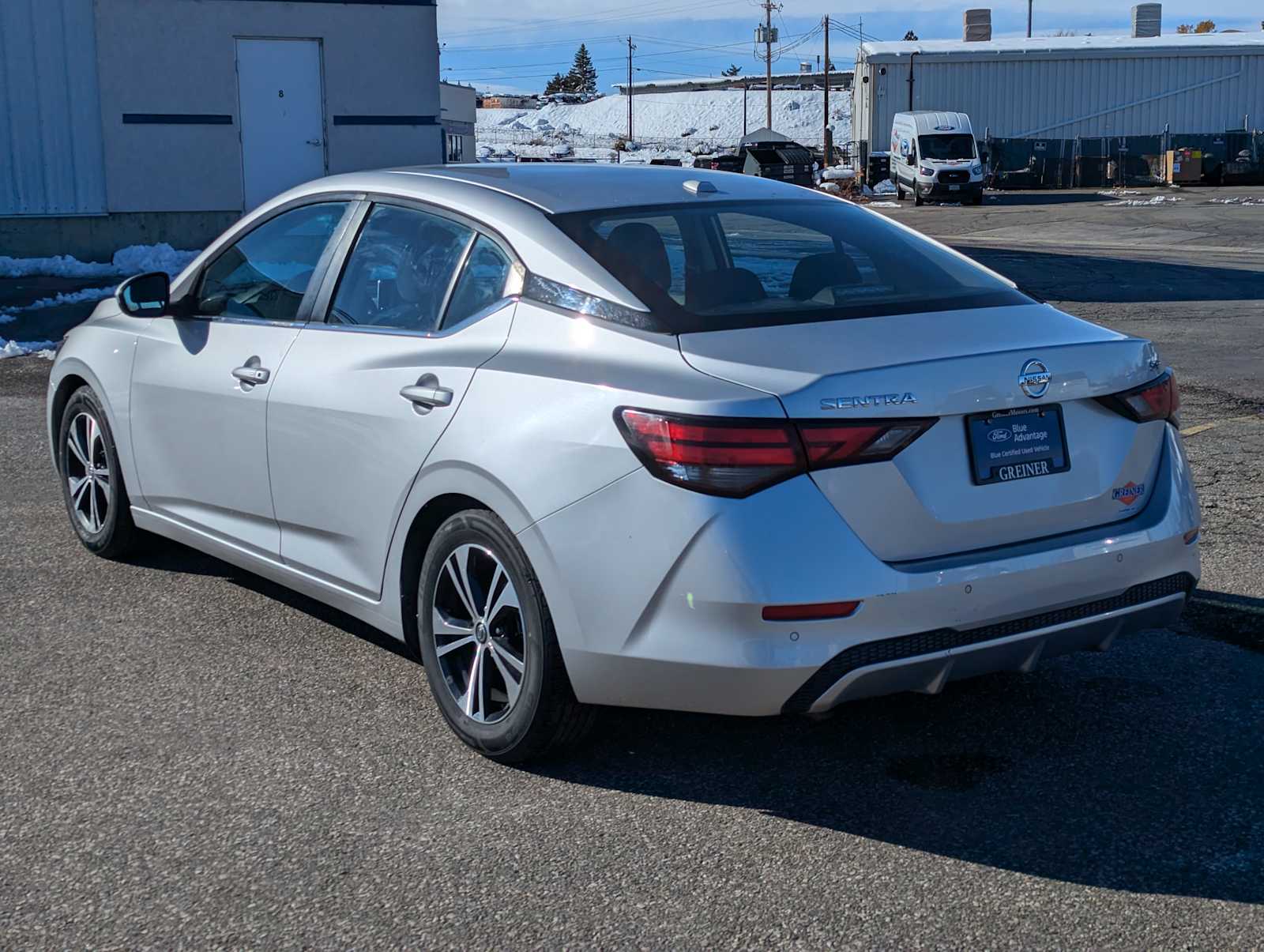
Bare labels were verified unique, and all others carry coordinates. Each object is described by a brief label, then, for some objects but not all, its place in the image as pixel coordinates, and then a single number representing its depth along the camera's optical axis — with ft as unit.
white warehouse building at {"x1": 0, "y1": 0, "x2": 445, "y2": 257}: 62.75
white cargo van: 146.61
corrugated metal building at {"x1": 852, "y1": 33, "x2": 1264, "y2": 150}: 189.26
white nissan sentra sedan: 10.87
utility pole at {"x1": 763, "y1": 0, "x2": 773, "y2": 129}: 290.17
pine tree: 618.03
